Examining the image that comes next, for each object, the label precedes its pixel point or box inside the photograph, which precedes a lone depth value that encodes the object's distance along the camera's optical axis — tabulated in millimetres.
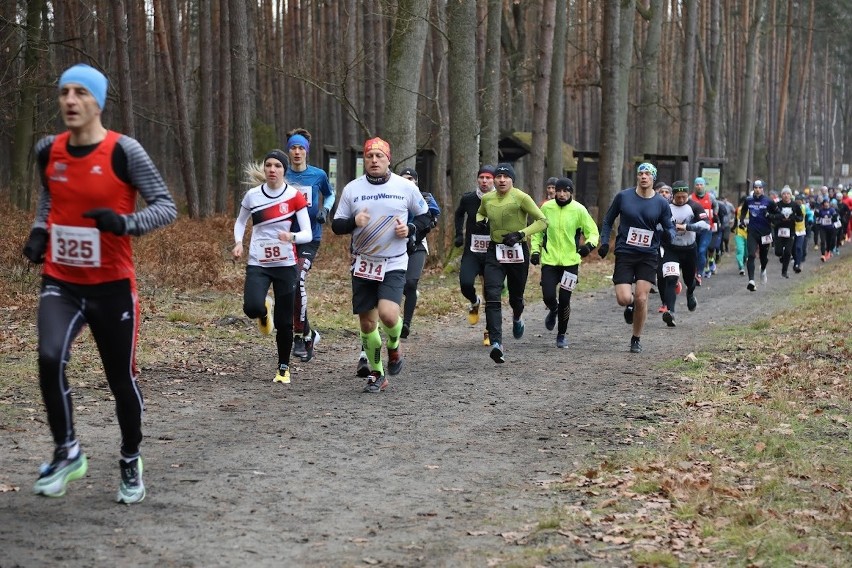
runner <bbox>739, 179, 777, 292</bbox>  24156
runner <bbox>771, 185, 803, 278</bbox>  25062
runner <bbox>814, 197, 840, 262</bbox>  37406
